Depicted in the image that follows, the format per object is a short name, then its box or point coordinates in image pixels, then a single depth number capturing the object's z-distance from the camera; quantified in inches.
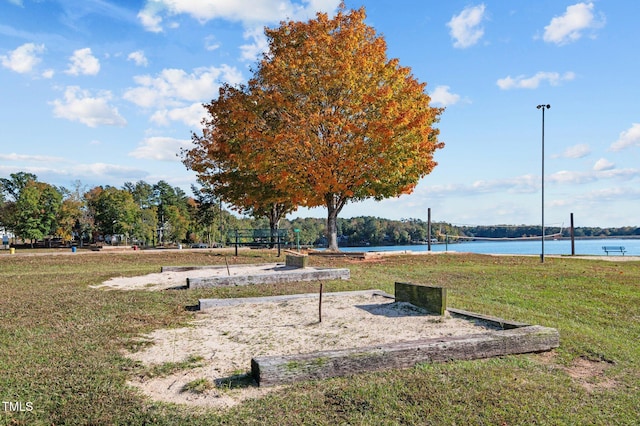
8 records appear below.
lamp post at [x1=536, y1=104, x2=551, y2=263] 911.0
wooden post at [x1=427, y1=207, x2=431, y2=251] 1299.8
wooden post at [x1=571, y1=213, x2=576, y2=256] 1267.2
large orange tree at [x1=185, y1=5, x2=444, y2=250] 819.4
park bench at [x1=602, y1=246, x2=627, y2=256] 1400.5
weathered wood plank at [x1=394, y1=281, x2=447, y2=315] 305.0
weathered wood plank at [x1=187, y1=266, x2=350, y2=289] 447.8
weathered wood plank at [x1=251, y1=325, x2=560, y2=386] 187.5
